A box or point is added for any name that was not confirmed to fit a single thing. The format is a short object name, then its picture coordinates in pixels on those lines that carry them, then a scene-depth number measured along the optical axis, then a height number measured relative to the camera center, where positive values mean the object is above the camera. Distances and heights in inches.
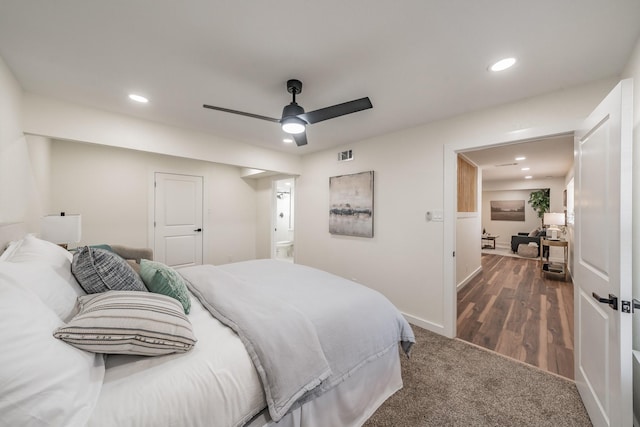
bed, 30.0 -24.7
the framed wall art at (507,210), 315.3 +5.5
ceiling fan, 73.0 +31.5
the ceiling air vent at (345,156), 143.9 +35.1
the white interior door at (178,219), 166.6 -5.0
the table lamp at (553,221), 208.7 -6.0
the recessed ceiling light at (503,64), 65.4 +42.0
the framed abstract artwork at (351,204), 134.7 +5.2
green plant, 281.6 +16.7
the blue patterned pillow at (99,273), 53.5 -13.9
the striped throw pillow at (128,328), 36.6 -18.9
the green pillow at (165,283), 57.9 -17.8
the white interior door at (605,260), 47.1 -10.6
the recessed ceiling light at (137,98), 87.6 +42.7
